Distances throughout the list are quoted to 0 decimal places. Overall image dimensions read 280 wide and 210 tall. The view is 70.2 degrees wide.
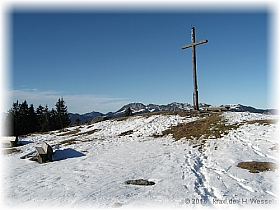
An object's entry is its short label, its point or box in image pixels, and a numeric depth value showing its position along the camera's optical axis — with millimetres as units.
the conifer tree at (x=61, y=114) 58888
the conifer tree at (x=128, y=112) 67175
